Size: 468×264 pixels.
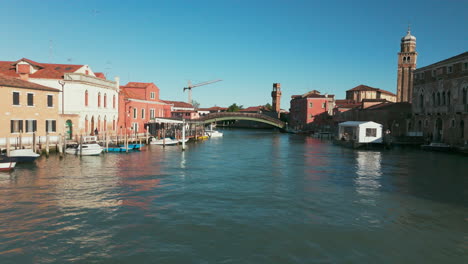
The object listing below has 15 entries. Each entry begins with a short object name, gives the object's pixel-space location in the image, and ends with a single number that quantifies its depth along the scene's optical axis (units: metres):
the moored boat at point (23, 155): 24.34
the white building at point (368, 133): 41.44
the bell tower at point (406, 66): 73.94
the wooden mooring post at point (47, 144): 28.07
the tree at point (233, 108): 130.68
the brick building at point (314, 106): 83.19
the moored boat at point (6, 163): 21.11
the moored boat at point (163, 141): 41.30
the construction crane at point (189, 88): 136.38
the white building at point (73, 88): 34.94
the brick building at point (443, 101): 37.38
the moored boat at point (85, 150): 29.75
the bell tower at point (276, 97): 110.25
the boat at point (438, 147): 36.62
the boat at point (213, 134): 64.53
